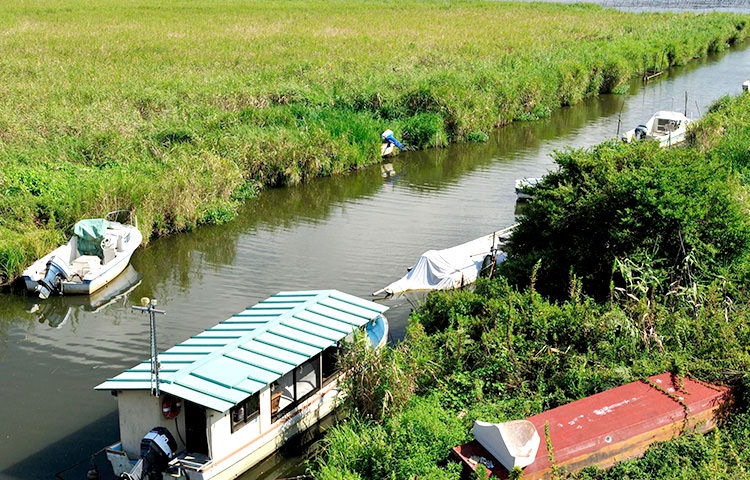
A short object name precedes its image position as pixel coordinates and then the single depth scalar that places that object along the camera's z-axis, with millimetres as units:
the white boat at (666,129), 31797
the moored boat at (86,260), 19422
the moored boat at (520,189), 26330
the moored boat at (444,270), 18922
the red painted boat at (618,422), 10555
